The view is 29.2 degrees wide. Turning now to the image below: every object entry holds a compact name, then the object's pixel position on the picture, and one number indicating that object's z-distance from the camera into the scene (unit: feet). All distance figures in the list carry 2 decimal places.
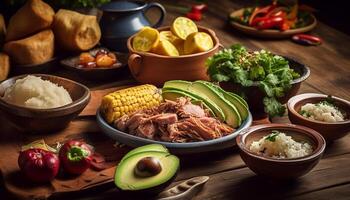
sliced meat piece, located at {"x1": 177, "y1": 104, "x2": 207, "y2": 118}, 6.80
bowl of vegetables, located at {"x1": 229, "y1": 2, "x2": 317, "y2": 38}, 10.71
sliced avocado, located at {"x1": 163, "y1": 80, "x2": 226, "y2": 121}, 7.04
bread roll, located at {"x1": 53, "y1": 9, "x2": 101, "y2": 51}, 9.24
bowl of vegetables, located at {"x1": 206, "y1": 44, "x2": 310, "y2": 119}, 7.43
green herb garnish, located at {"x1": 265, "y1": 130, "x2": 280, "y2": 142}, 6.23
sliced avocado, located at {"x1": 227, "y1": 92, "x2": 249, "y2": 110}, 7.18
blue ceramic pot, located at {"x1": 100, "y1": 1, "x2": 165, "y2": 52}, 9.66
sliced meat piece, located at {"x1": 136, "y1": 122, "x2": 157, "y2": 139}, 6.65
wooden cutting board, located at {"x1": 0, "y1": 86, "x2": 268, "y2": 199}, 6.09
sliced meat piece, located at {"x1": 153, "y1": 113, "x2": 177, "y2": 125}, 6.69
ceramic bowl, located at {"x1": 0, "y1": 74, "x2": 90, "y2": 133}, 6.98
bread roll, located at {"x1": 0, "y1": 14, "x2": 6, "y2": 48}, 9.39
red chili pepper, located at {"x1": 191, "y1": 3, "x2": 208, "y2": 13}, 11.99
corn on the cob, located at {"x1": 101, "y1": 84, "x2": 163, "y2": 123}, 7.15
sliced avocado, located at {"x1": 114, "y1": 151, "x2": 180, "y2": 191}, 5.82
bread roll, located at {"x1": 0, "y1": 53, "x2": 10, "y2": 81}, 8.79
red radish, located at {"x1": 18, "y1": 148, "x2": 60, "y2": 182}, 6.13
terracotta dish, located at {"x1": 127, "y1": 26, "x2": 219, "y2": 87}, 8.25
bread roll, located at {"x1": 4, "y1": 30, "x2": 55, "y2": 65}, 8.92
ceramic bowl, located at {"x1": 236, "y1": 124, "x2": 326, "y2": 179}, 5.99
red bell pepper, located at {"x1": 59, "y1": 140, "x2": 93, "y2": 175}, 6.27
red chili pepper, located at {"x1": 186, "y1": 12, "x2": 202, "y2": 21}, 11.78
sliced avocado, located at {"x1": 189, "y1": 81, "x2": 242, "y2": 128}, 7.02
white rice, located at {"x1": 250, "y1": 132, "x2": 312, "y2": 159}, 6.14
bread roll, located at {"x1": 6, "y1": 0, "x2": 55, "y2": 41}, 9.14
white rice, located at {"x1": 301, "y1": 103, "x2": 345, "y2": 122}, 6.96
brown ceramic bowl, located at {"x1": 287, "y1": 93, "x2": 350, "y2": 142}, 6.83
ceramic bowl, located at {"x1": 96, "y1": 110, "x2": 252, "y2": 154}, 6.52
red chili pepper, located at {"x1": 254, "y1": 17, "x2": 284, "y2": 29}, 10.78
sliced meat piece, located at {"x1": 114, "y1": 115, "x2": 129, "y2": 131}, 6.89
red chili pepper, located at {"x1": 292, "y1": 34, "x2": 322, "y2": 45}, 10.46
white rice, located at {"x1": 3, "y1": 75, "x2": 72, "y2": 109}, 7.11
